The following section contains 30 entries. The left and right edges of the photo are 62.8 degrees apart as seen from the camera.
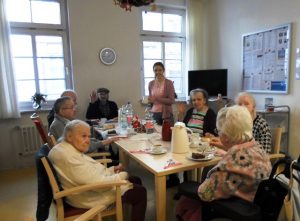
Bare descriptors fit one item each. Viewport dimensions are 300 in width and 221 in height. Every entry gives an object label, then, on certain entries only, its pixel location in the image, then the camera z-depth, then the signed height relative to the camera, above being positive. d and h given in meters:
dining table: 1.54 -0.57
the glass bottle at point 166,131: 2.19 -0.48
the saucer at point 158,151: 1.83 -0.55
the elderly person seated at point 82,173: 1.47 -0.58
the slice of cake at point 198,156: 1.68 -0.54
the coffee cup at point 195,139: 1.98 -0.53
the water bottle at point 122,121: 2.74 -0.50
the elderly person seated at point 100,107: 3.74 -0.43
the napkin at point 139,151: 1.92 -0.57
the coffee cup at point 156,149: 1.84 -0.54
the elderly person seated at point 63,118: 2.16 -0.34
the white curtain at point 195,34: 4.66 +0.82
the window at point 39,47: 3.60 +0.51
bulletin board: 3.45 +0.22
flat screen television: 4.27 -0.08
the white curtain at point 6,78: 3.29 +0.05
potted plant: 3.57 -0.27
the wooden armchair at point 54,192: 1.42 -0.66
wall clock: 4.01 +0.37
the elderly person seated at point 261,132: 2.01 -0.47
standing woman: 3.43 -0.26
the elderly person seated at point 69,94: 2.91 -0.17
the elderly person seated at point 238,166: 1.24 -0.46
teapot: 1.82 -0.45
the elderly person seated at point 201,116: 2.48 -0.41
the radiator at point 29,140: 3.58 -0.87
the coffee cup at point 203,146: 1.85 -0.53
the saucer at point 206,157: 1.66 -0.55
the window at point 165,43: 4.50 +0.65
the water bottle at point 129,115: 2.91 -0.46
